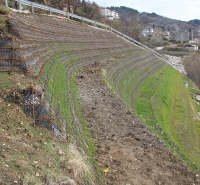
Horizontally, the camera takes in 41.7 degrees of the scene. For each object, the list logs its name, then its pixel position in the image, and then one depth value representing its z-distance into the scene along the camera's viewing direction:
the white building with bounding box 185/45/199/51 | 111.62
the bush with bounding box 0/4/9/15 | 12.60
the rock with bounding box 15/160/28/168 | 5.44
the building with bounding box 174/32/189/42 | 137.38
